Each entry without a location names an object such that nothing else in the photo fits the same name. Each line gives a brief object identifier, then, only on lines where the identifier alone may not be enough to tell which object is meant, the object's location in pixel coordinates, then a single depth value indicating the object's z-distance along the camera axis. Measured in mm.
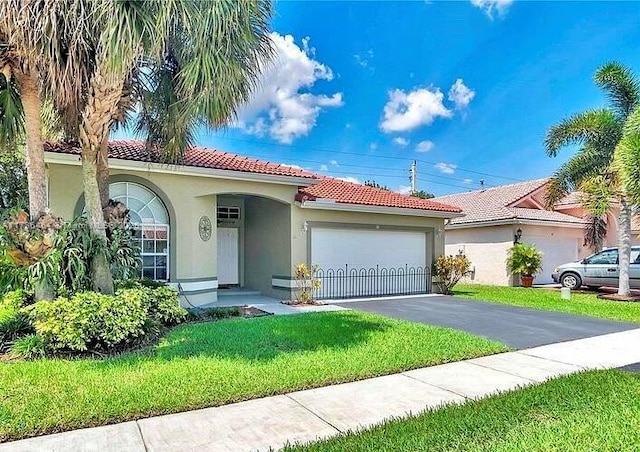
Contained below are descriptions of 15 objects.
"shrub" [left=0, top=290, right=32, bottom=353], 7791
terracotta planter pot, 21469
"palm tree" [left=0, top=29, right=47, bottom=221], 7609
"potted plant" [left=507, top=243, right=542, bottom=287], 20969
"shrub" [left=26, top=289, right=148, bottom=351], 7102
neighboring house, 22230
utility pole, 43125
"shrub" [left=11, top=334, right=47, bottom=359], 7078
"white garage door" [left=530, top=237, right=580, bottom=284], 23484
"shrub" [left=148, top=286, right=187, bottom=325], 9688
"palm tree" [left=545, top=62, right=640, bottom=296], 16609
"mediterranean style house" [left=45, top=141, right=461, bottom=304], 12276
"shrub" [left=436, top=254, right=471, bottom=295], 17719
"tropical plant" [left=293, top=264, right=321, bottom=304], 14242
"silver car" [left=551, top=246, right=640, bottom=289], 18125
